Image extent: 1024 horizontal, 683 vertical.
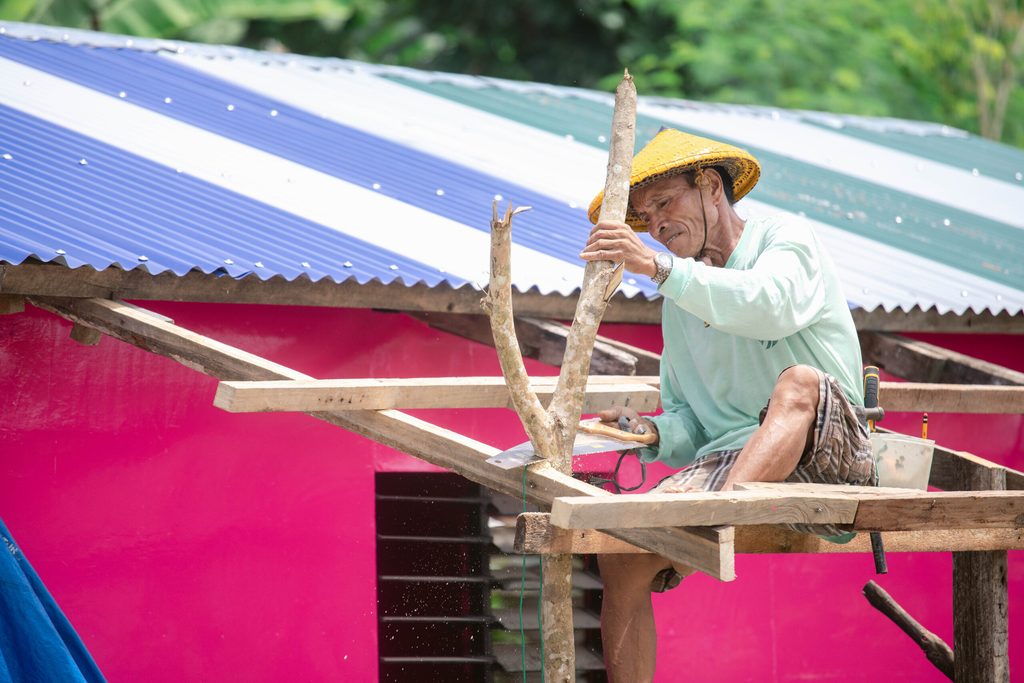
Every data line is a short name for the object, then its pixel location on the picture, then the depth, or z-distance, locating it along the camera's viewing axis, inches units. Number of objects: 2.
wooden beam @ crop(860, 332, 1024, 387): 425.7
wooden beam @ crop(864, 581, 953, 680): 362.6
